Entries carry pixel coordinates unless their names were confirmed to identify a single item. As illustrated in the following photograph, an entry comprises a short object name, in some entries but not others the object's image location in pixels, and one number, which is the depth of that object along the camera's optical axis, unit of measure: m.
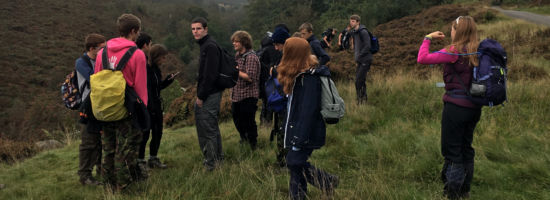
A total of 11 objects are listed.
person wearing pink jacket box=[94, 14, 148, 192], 2.92
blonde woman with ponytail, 2.65
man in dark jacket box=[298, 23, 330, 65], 4.73
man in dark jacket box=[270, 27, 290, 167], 3.74
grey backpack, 2.48
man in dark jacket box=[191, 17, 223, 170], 3.50
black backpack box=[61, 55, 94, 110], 3.45
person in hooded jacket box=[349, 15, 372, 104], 5.85
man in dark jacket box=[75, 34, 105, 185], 3.33
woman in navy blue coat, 2.49
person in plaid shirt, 4.21
